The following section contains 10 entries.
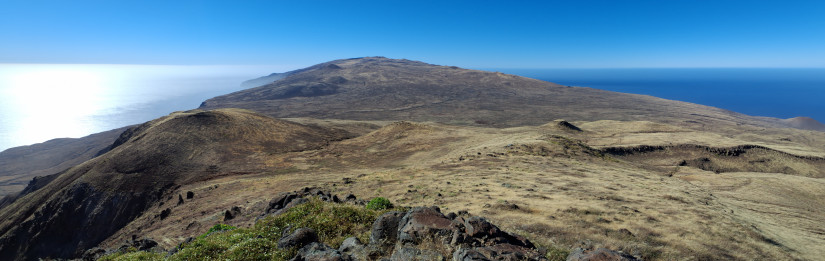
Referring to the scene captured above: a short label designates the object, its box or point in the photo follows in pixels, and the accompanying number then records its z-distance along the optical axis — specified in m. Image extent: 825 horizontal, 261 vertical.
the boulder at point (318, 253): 9.26
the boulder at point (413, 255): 8.91
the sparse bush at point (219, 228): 15.16
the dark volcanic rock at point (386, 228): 10.63
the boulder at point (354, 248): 9.82
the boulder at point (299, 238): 10.68
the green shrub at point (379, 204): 15.05
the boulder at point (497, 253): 8.33
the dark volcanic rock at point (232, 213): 19.80
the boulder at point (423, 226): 9.95
